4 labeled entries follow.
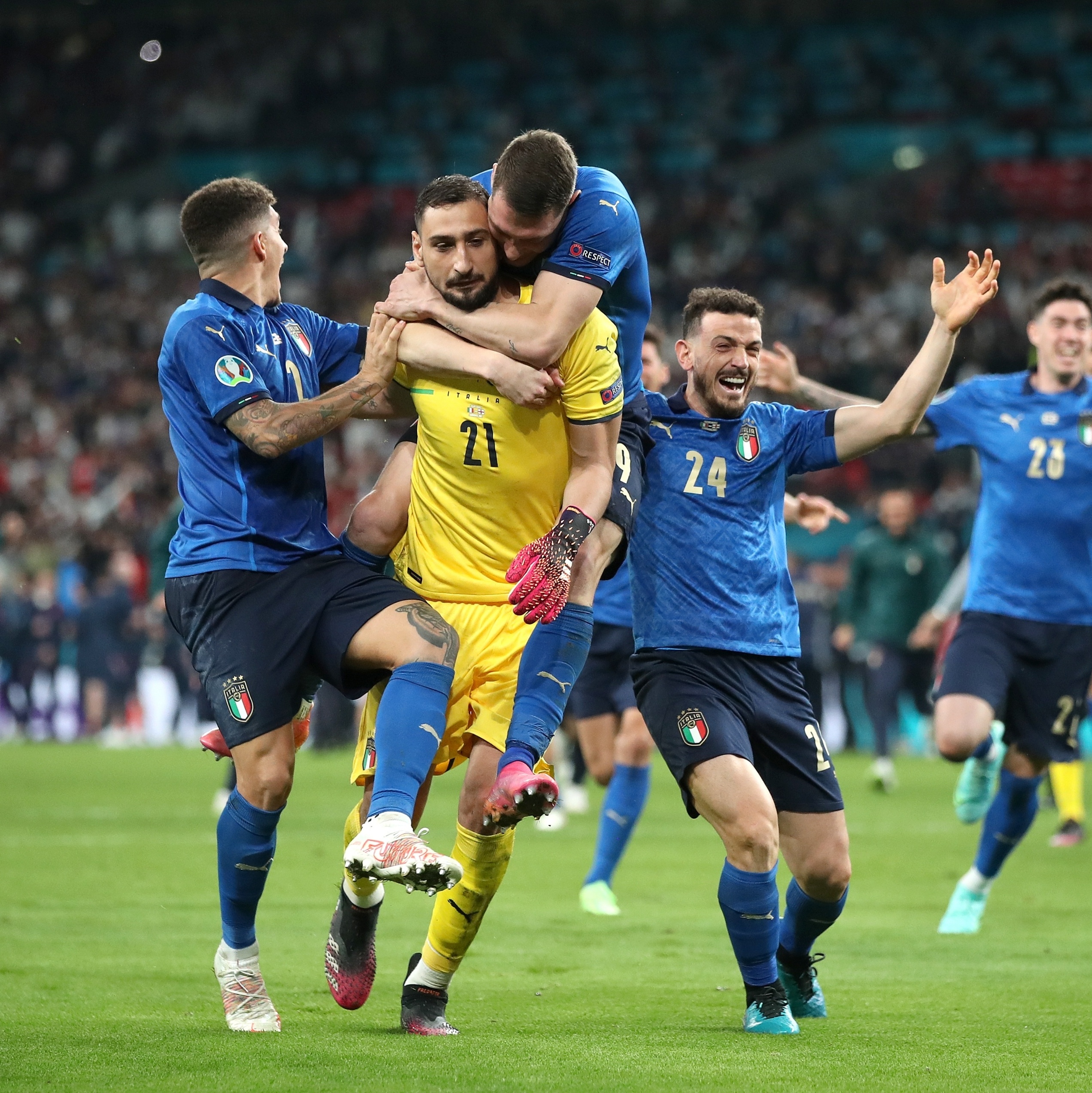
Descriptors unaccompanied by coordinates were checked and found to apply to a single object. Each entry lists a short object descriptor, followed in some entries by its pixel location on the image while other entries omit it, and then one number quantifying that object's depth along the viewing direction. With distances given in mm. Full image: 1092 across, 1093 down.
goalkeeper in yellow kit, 10469
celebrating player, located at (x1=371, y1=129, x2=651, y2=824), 10047
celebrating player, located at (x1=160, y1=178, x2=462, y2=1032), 10062
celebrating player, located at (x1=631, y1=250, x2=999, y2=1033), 10781
